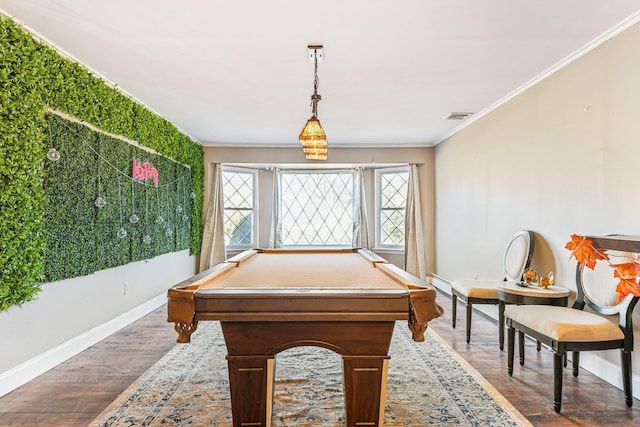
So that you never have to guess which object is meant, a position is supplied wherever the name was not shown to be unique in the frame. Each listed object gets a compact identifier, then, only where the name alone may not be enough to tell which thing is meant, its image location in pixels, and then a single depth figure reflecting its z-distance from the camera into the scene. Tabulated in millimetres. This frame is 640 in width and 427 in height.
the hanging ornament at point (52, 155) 2545
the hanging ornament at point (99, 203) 3070
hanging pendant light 2451
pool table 1604
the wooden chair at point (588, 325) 2145
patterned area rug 2059
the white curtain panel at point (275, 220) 6390
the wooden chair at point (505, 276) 3289
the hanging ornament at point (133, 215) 3735
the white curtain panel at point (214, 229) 6012
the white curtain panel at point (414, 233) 6133
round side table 2754
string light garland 3074
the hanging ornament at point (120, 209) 3471
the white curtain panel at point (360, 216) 6379
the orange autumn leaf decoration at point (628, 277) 1420
